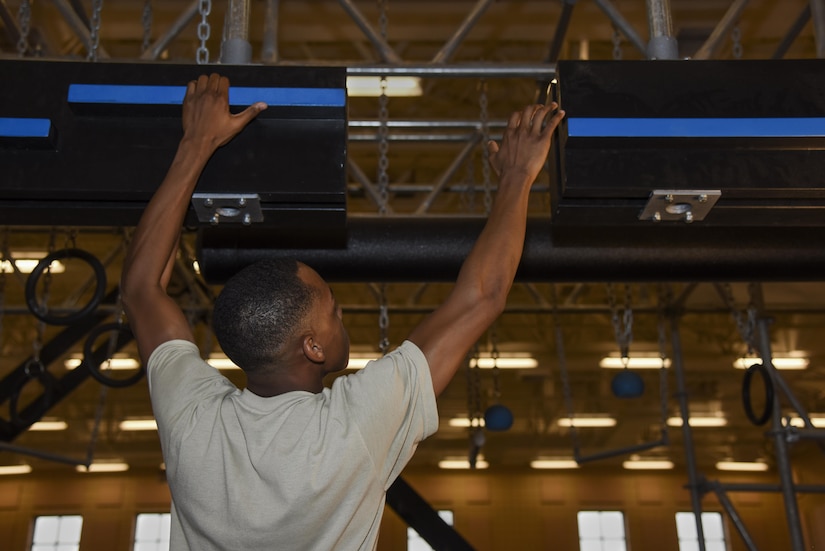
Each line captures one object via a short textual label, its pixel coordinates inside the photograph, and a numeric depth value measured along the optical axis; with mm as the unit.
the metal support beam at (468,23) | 3467
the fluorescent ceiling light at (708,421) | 13992
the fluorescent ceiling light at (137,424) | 13672
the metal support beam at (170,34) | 3219
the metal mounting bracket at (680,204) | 2053
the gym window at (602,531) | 16359
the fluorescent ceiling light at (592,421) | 14016
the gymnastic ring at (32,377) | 5965
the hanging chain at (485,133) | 4621
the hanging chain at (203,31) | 2245
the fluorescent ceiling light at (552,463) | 16391
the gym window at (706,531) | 16109
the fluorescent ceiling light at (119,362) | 11338
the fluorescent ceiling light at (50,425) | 13607
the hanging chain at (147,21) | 3688
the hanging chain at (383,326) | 3463
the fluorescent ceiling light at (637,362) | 11492
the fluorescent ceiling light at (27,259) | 8500
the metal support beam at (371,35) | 3348
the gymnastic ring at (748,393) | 5336
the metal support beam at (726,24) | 3266
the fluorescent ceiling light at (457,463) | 16312
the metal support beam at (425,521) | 5543
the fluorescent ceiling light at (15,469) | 15797
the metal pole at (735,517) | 5382
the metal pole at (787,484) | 4969
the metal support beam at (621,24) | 2994
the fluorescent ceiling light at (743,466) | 16703
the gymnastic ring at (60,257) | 3800
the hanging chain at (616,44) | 3476
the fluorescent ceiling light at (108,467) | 15888
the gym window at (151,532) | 15914
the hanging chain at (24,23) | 3500
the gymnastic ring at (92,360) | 5273
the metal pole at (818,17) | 3170
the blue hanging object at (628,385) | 7055
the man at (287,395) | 1514
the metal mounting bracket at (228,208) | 2029
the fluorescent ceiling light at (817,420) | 13227
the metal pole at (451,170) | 5010
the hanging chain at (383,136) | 3823
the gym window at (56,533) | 15789
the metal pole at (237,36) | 2543
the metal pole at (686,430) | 5816
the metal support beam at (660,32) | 2625
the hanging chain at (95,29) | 2887
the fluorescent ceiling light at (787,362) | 11484
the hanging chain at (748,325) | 5352
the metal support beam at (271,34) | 3424
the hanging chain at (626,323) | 4719
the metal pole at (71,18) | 3510
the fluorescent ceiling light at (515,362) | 11672
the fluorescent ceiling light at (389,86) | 5020
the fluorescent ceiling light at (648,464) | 16312
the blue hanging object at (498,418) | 7742
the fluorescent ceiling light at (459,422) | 14102
